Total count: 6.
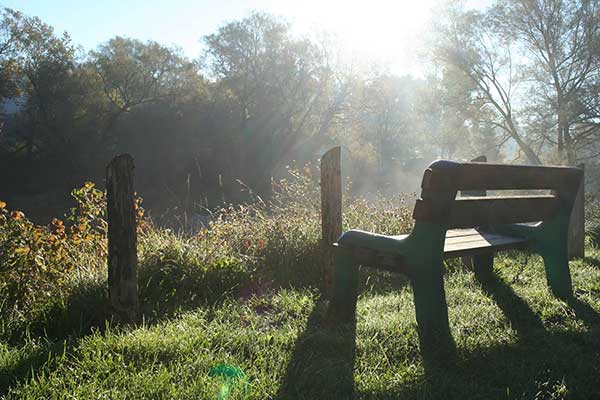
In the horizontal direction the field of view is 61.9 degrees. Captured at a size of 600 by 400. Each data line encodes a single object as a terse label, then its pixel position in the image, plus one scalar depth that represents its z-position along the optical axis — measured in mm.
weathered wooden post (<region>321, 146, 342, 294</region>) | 4938
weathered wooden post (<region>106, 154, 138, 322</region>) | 3818
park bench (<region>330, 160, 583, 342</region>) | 2975
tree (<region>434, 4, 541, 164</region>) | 23984
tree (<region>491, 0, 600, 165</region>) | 21484
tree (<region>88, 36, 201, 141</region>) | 33019
